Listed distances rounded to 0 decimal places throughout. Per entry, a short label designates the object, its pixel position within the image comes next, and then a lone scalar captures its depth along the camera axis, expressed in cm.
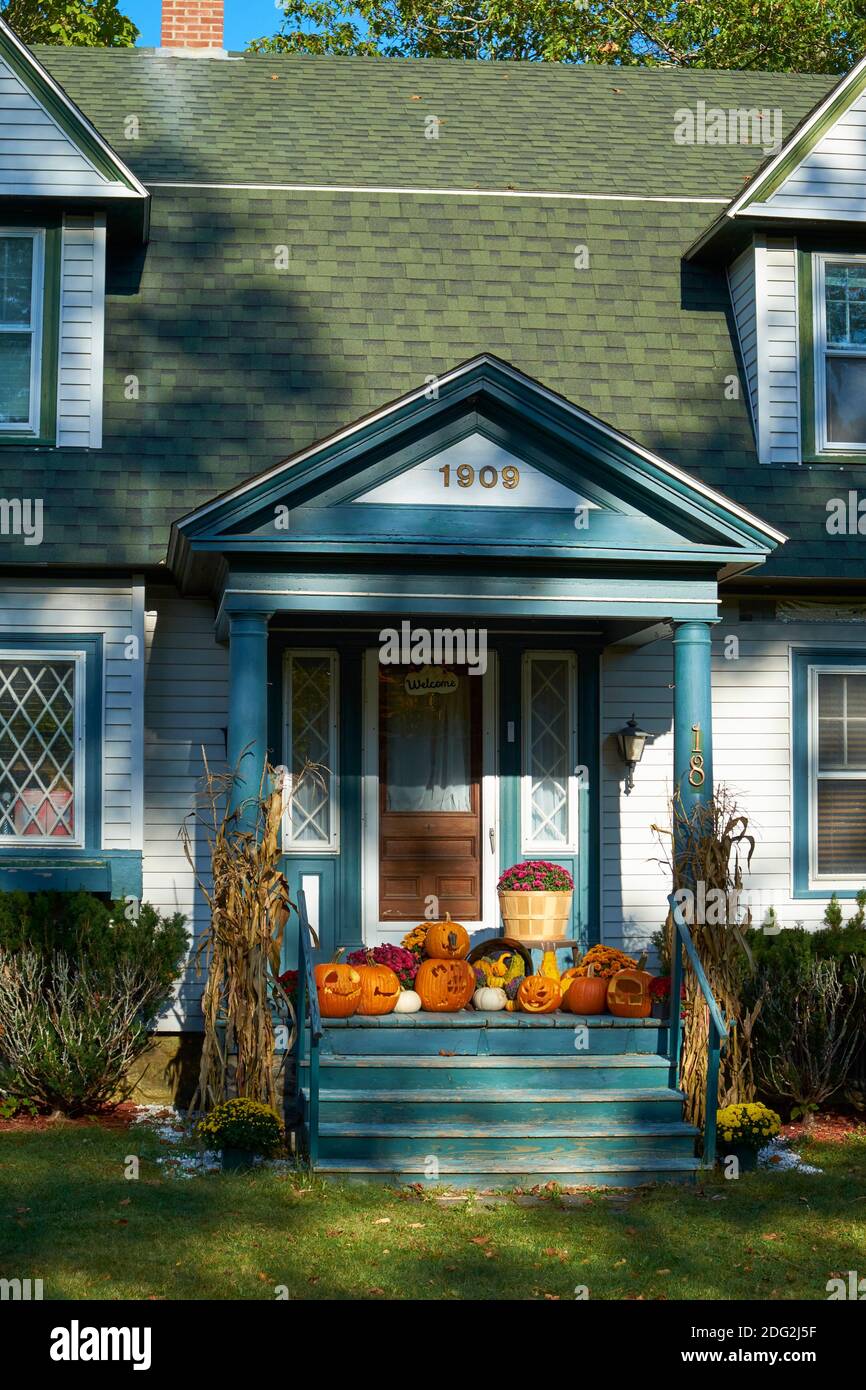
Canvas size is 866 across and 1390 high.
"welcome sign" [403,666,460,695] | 1134
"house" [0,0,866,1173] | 962
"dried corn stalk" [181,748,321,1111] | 854
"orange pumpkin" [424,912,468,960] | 989
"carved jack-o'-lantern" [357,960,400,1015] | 934
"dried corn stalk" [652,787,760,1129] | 889
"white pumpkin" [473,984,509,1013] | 963
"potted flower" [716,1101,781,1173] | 853
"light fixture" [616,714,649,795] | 1103
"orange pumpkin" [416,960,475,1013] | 952
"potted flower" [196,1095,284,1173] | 822
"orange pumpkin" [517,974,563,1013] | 951
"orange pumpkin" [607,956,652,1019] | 935
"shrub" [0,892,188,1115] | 951
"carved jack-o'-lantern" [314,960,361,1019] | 923
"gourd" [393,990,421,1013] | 953
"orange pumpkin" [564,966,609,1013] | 948
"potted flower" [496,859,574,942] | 1048
